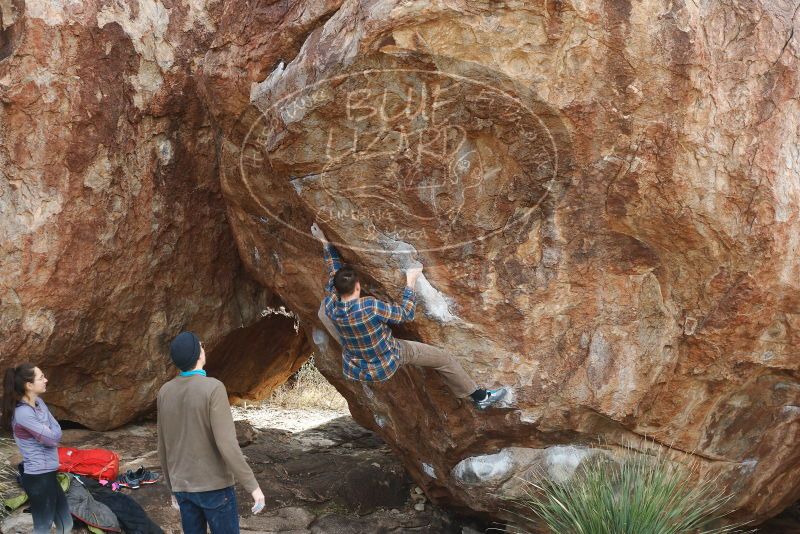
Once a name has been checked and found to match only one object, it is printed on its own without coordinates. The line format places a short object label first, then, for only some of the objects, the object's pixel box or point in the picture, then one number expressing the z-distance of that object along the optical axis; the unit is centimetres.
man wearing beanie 395
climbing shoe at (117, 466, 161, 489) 611
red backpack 596
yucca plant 494
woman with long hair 474
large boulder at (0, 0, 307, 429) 604
